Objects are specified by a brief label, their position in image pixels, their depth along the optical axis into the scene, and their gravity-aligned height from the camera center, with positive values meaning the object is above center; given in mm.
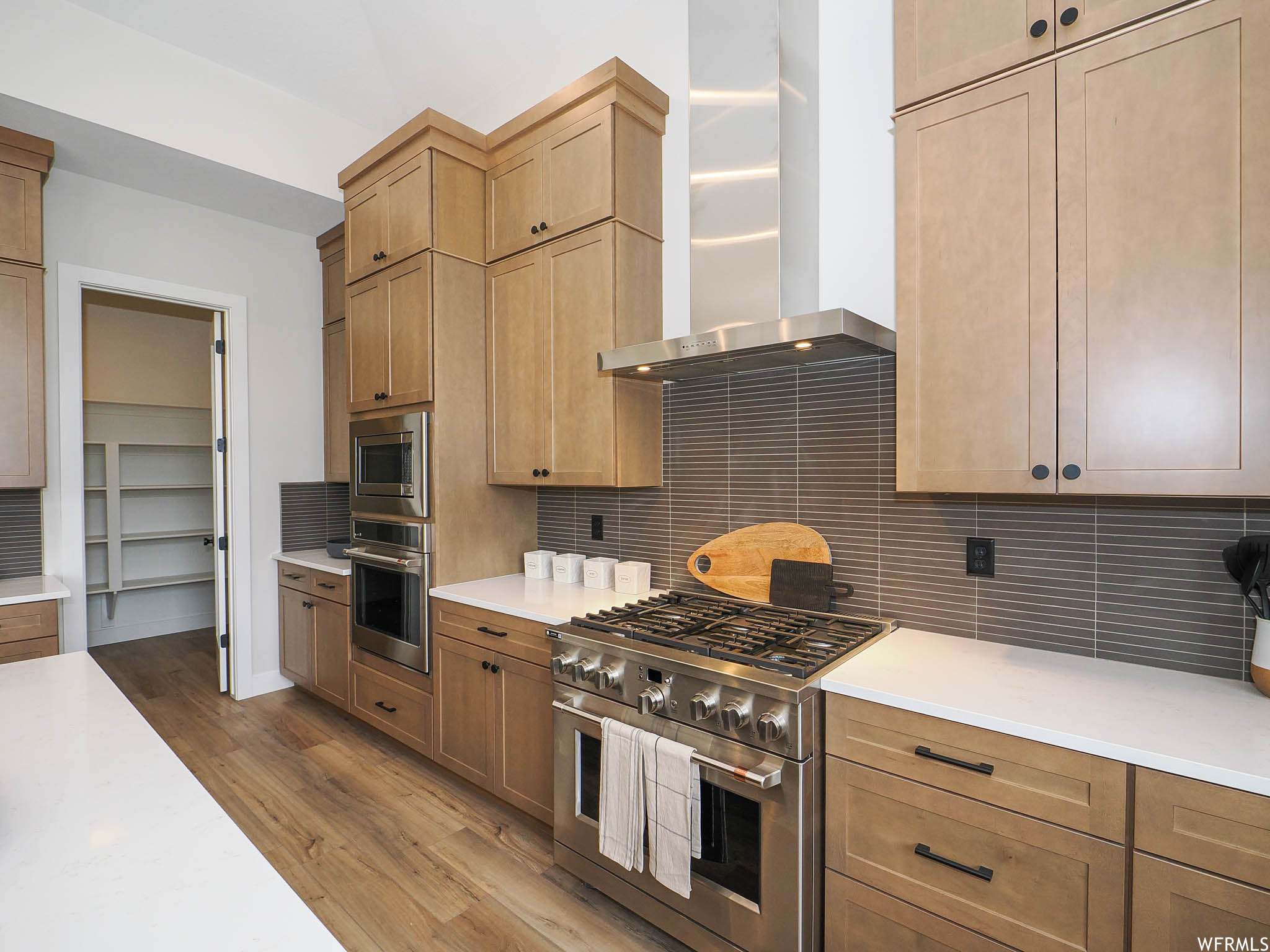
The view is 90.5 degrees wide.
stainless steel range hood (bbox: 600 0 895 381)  2139 +1023
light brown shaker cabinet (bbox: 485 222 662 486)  2500 +478
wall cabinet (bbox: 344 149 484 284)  2818 +1231
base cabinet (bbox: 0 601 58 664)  2721 -686
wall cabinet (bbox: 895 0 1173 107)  1437 +1064
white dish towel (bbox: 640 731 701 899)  1694 -931
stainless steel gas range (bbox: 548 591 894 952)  1568 -740
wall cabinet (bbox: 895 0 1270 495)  1294 +453
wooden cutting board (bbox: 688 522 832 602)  2293 -324
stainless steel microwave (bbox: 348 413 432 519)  2861 +36
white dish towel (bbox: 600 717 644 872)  1806 -949
